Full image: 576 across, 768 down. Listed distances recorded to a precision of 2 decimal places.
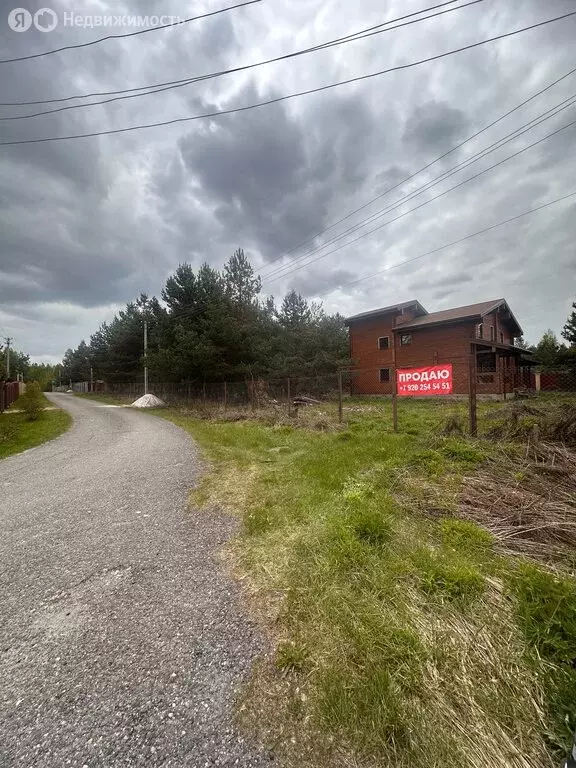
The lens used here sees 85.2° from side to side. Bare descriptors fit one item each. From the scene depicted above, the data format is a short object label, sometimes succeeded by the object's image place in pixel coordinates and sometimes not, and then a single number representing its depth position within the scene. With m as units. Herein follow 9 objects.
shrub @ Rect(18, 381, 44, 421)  14.20
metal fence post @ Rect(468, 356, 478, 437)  6.80
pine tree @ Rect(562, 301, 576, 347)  33.91
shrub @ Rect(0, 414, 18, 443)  9.68
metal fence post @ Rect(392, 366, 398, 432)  8.41
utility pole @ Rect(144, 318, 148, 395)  22.18
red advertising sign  7.80
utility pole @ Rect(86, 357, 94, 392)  55.44
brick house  19.72
